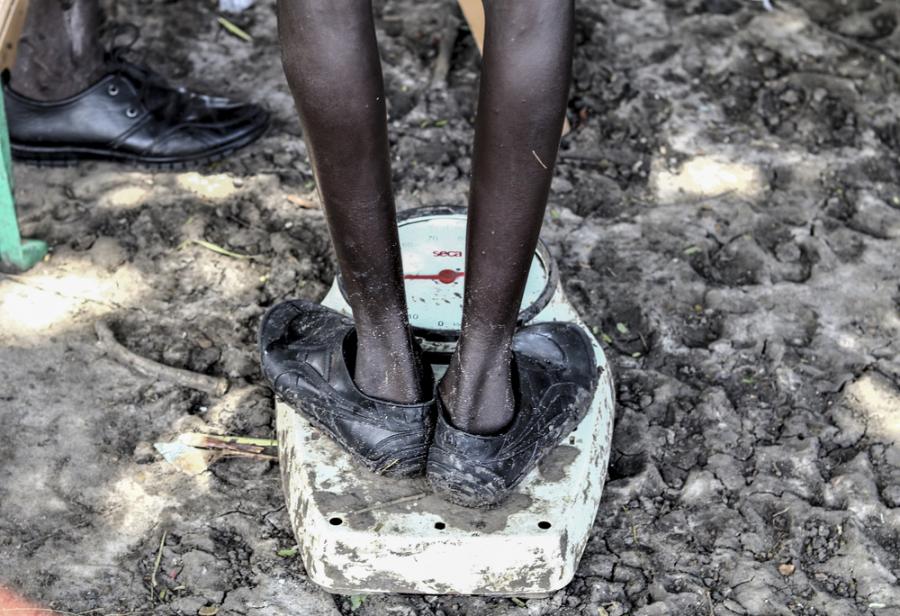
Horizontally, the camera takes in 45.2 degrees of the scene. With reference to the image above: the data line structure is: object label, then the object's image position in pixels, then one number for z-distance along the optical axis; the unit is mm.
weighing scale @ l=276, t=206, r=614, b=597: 1798
